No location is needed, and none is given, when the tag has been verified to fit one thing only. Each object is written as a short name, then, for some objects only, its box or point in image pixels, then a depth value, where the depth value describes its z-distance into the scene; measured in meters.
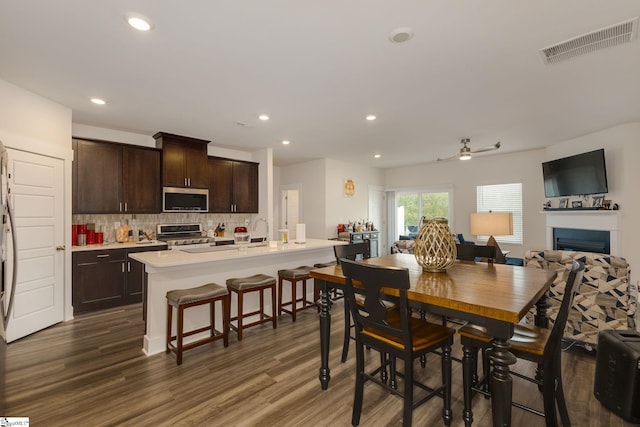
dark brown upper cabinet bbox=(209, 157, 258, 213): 5.72
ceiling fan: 4.60
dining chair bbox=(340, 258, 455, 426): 1.65
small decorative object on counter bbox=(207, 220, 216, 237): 5.75
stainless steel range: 4.85
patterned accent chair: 2.59
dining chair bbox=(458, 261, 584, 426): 1.59
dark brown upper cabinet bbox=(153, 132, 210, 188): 4.91
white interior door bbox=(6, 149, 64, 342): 3.16
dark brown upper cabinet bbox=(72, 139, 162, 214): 4.25
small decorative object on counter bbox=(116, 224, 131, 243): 4.66
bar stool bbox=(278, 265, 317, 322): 3.63
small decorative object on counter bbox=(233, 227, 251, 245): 3.62
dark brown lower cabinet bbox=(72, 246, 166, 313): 3.95
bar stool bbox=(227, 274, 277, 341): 3.11
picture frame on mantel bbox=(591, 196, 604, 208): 4.76
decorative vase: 2.08
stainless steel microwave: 4.98
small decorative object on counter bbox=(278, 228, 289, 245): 4.17
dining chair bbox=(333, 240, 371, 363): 2.70
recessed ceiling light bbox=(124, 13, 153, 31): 1.98
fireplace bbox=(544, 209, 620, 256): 4.54
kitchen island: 2.87
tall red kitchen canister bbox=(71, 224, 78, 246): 4.21
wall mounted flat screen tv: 4.65
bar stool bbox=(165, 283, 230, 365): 2.67
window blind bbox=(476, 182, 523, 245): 6.45
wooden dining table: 1.43
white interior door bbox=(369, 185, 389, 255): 8.27
